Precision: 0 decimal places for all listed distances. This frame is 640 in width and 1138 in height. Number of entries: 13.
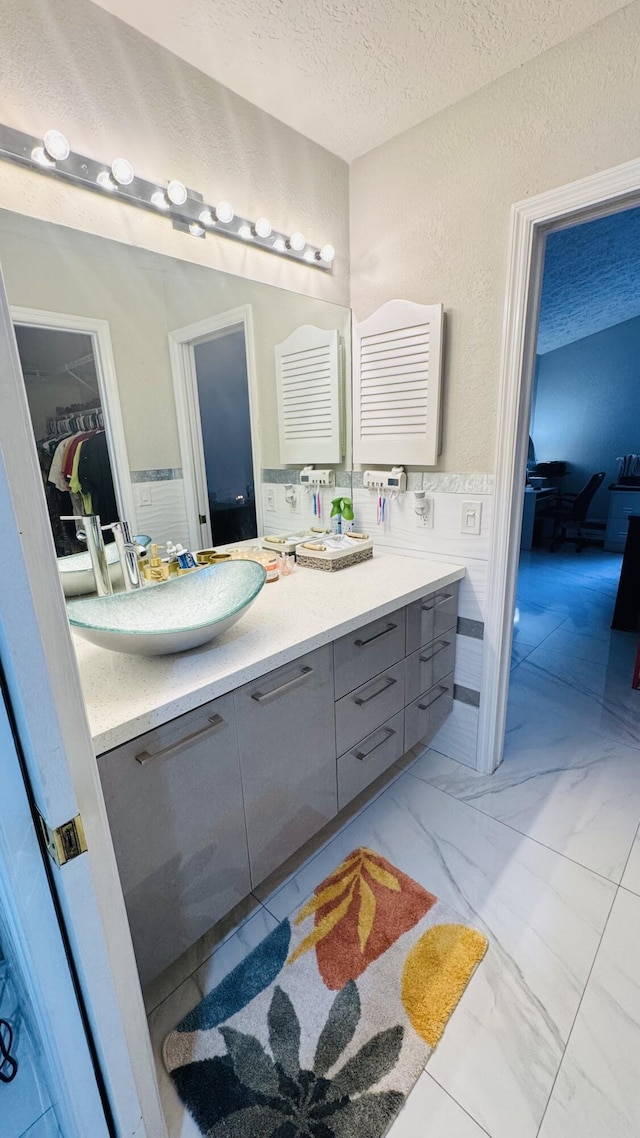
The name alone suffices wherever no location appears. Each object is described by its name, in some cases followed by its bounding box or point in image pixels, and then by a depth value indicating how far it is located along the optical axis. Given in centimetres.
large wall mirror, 117
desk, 565
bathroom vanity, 93
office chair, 567
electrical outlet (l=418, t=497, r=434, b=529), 184
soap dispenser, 147
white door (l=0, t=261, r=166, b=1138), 49
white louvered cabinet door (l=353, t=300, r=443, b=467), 169
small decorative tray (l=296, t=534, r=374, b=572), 175
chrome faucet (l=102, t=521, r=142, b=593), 134
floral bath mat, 97
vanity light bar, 105
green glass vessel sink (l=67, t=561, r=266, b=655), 95
